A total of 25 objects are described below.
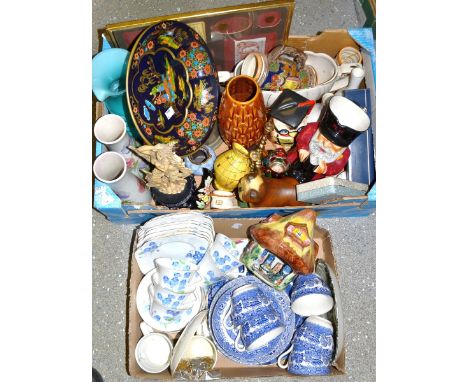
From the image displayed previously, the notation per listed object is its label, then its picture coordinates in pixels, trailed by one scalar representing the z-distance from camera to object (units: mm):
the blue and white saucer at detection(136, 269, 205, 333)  997
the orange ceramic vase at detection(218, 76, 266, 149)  888
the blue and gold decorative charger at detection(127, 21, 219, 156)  920
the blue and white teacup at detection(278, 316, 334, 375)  925
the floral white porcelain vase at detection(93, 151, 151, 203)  929
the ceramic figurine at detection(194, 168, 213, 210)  1014
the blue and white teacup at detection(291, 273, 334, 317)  940
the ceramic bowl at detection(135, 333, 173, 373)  979
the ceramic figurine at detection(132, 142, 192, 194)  805
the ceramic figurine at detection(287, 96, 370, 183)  852
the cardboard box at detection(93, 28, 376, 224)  993
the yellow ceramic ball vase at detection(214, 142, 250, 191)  951
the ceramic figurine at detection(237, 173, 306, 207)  932
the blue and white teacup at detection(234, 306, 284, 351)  906
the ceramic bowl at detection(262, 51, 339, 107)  1029
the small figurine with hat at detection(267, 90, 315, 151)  969
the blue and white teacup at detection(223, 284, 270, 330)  923
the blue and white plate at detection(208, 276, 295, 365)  952
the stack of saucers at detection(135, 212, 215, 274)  955
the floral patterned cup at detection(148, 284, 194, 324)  958
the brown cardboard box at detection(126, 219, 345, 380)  965
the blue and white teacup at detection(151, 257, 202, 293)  885
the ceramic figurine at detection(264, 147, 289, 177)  997
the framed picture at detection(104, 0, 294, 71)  1012
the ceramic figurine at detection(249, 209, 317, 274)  884
